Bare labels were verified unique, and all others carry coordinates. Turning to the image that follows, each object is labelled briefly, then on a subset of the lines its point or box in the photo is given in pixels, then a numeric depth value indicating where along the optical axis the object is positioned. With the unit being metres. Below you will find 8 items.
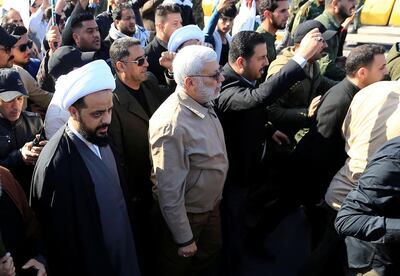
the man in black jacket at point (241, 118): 3.31
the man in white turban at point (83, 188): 2.45
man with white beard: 2.84
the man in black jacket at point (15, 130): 2.91
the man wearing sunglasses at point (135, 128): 3.28
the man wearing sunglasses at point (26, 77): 3.99
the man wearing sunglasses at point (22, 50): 4.46
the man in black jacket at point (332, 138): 3.25
